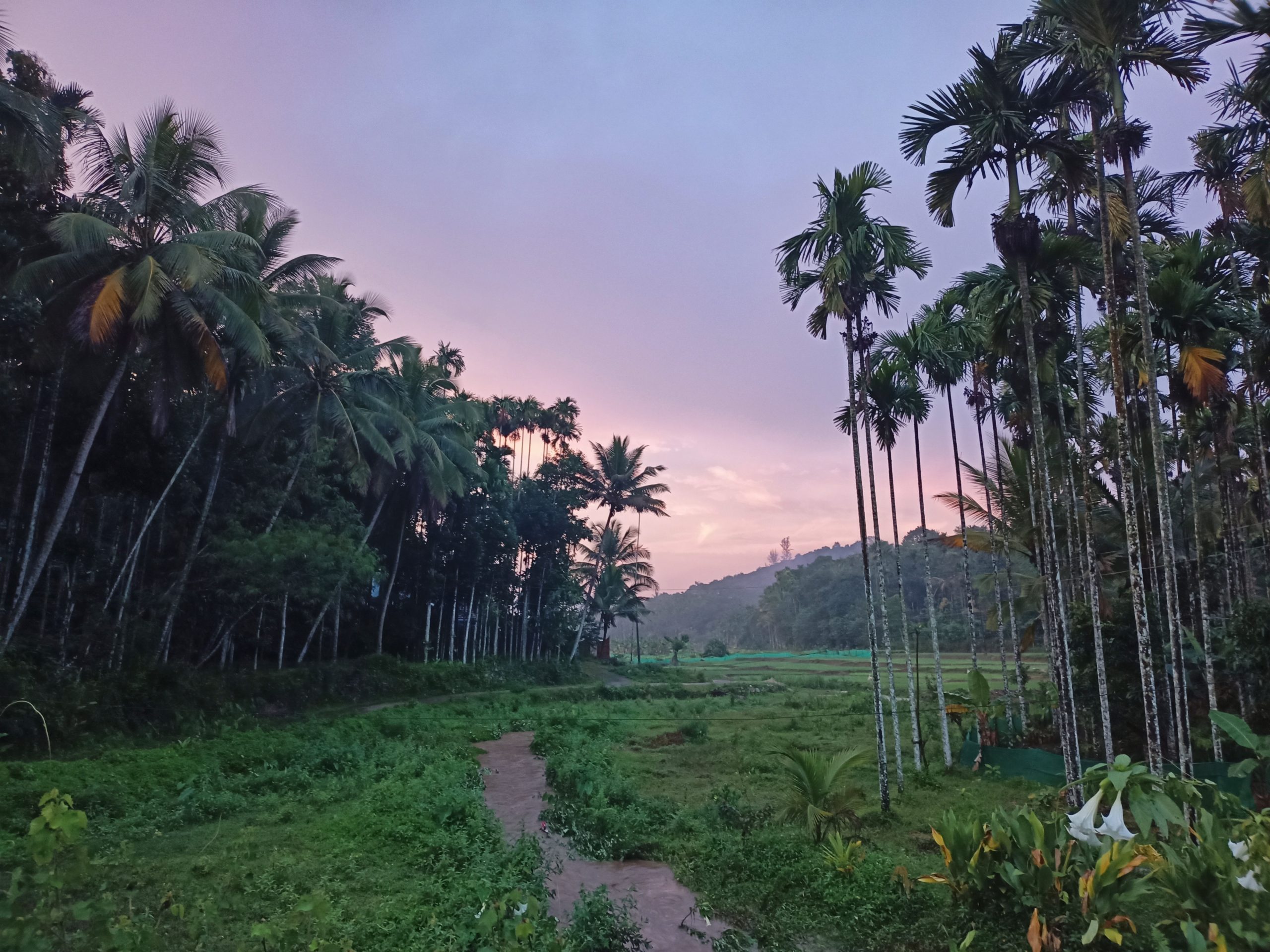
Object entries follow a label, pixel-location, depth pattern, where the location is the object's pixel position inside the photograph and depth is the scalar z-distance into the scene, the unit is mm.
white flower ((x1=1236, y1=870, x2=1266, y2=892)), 3951
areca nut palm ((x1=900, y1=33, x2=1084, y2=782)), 8578
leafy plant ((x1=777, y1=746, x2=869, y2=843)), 8352
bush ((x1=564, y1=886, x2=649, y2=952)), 5461
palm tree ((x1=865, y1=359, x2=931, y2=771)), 10898
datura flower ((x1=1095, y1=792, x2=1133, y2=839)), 4238
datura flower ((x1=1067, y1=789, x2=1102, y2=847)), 4238
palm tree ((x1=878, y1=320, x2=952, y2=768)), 10984
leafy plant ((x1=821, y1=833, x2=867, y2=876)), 6770
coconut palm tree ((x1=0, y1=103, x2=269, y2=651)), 13078
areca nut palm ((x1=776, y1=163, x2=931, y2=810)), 9586
